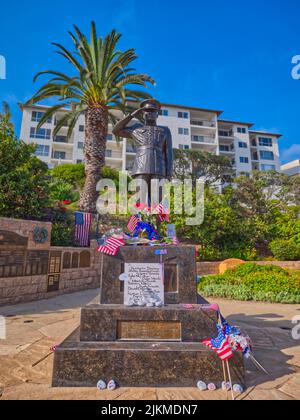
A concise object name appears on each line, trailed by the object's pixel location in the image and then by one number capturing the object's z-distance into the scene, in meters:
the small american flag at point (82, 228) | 10.94
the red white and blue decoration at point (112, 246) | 3.66
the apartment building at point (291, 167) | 46.64
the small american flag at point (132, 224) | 4.43
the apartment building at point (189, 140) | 38.31
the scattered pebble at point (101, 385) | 2.78
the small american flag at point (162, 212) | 4.50
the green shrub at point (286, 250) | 16.08
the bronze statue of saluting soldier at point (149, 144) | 5.03
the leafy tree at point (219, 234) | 16.14
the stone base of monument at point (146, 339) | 2.89
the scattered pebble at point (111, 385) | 2.78
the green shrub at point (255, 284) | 8.55
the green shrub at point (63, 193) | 17.12
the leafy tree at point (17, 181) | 8.76
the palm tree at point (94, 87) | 13.98
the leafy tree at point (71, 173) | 24.74
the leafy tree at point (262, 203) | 18.06
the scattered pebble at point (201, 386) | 2.79
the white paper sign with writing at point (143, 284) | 3.51
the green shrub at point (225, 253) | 16.20
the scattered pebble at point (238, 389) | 2.72
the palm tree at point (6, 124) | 9.60
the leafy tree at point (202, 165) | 30.44
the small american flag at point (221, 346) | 2.78
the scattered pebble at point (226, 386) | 2.80
